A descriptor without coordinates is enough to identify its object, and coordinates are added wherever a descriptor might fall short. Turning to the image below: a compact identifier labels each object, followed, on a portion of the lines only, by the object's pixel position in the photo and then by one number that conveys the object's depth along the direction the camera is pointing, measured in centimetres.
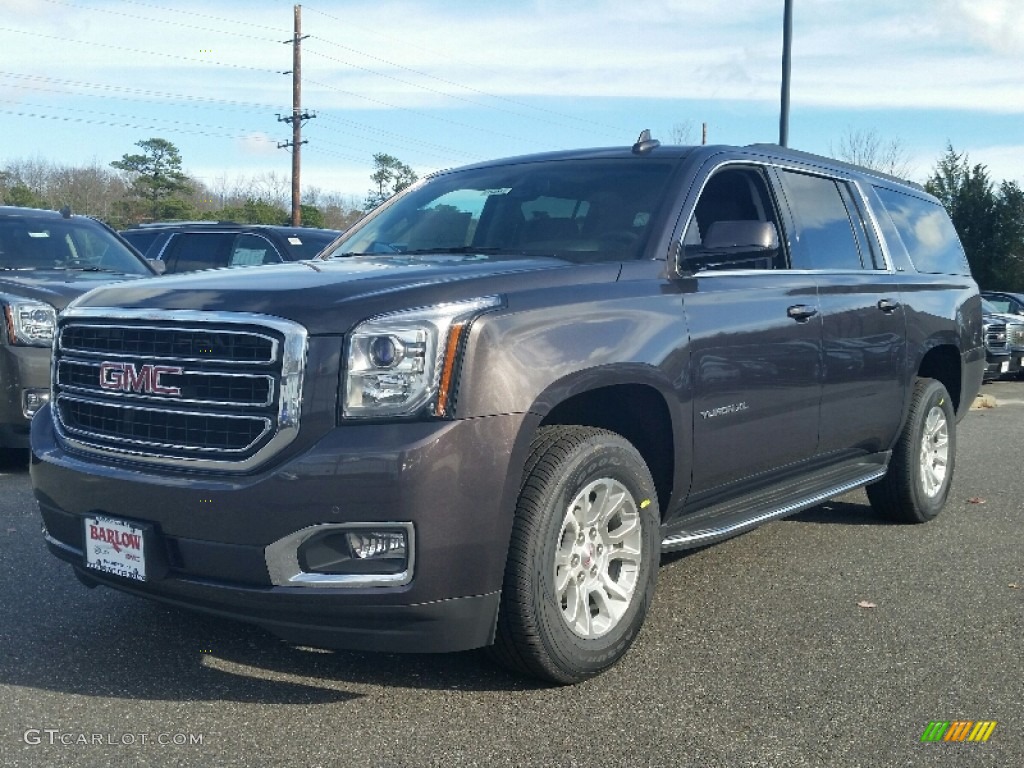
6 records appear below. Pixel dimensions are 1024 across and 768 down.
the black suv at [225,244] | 1162
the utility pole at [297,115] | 3431
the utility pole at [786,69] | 1662
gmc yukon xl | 325
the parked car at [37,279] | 694
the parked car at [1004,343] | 1822
